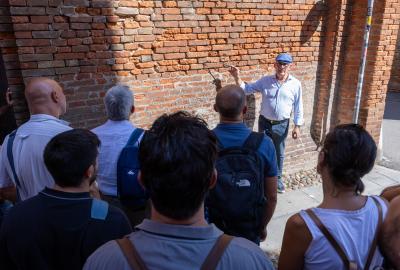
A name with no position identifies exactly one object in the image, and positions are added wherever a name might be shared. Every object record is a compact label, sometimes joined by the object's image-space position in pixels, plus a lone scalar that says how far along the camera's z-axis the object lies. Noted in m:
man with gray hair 2.69
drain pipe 5.00
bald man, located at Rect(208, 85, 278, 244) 2.34
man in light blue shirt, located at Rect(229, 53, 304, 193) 4.86
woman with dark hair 1.59
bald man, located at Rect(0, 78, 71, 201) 2.24
